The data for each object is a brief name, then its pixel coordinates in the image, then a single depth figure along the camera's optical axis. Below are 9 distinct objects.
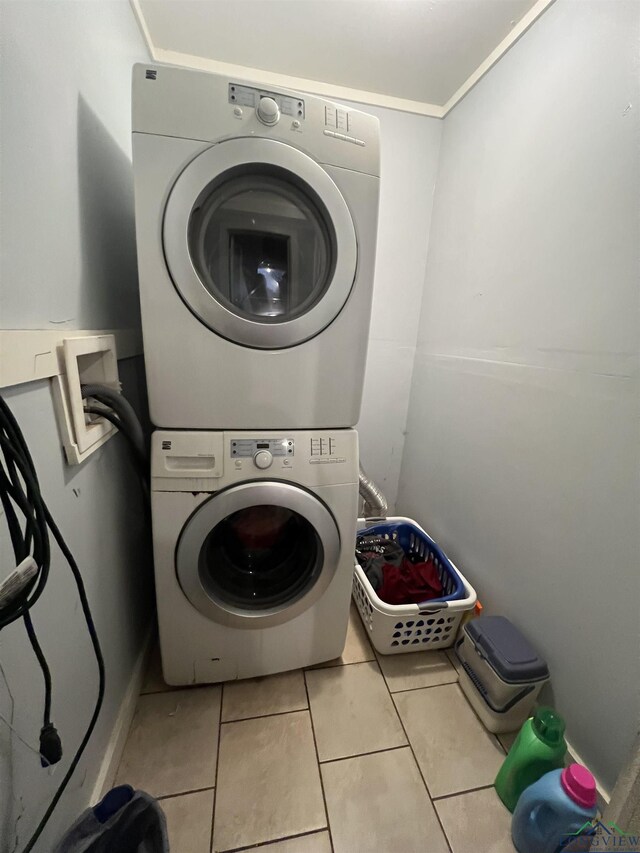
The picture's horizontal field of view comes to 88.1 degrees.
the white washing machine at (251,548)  0.80
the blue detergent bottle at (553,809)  0.64
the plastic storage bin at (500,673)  0.87
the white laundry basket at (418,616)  1.06
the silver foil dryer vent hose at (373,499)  1.35
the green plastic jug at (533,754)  0.75
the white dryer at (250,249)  0.67
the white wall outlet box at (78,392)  0.59
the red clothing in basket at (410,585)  1.18
